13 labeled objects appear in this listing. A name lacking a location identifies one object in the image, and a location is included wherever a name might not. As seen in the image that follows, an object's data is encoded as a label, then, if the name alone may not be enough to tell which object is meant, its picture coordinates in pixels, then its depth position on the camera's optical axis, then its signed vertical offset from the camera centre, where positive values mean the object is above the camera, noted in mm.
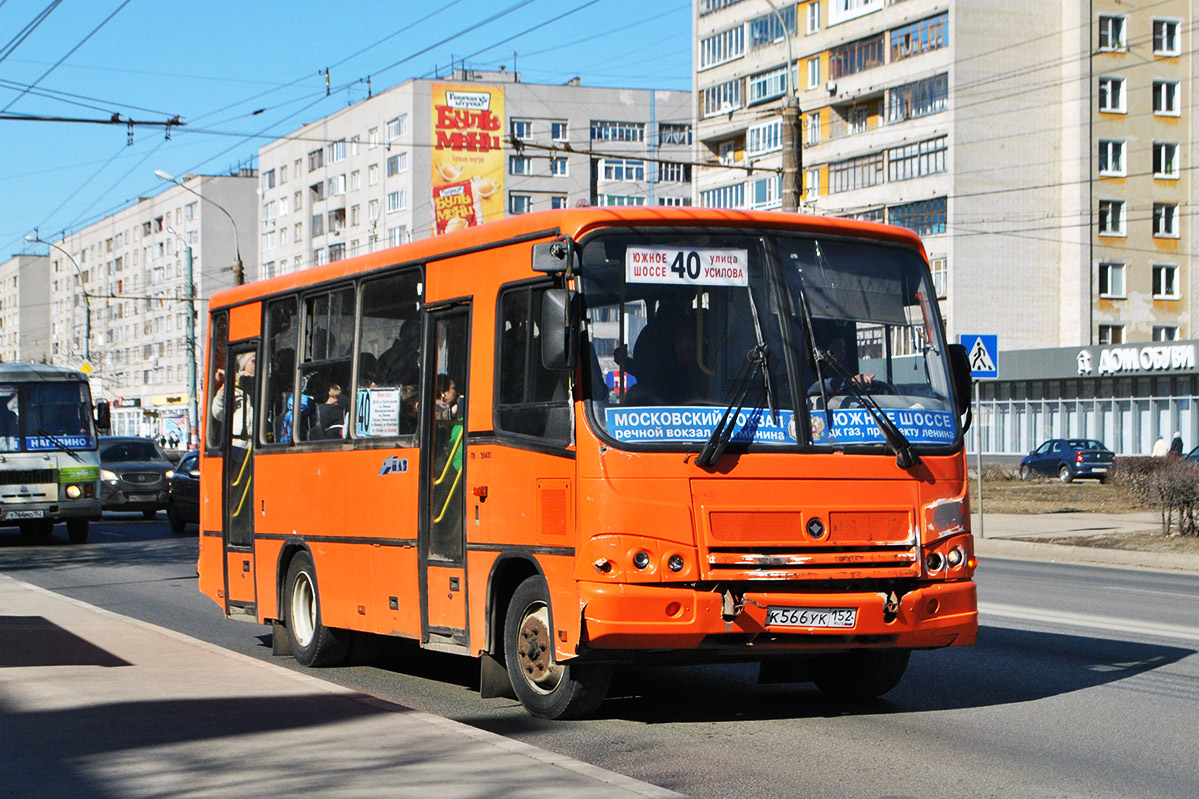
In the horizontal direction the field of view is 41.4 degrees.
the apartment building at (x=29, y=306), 165125 +7407
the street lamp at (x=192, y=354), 46256 +688
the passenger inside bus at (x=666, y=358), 8391 +113
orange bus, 8203 -408
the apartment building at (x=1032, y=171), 63969 +8842
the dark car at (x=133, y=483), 33906 -2271
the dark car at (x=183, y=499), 29500 -2284
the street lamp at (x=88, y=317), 59344 +2331
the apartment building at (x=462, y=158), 90125 +13504
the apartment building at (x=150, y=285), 122750 +7811
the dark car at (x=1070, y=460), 52562 -2657
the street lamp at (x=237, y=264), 39428 +2884
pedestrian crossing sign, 23281 +382
